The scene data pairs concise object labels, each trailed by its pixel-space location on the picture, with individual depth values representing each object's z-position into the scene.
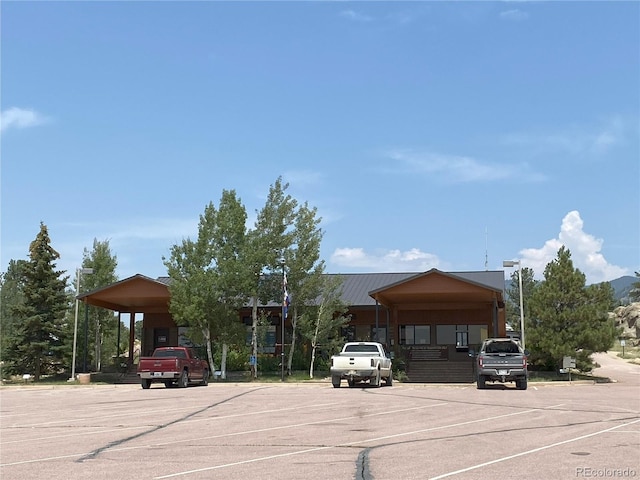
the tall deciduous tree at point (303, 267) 39.19
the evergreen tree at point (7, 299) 69.56
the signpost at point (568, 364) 32.50
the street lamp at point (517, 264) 34.75
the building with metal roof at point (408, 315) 36.03
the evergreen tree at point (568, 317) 34.53
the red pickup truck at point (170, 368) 28.97
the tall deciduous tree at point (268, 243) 37.94
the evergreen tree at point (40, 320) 42.84
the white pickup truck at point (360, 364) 27.20
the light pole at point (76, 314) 38.16
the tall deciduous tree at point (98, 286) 48.91
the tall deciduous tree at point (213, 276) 36.84
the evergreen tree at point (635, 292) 110.08
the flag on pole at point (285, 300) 34.62
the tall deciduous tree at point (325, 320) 38.38
